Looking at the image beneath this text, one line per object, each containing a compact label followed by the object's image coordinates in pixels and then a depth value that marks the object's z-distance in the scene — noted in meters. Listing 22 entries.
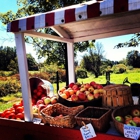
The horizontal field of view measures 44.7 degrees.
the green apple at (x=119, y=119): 1.61
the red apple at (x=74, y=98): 2.26
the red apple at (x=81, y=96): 2.29
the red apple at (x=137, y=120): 1.58
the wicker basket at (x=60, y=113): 1.79
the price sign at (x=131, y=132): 1.42
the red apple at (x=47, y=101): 2.44
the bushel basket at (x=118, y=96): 1.94
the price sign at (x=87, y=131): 1.61
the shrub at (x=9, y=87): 8.66
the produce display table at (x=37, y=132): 1.66
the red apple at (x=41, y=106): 2.25
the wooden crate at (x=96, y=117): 1.63
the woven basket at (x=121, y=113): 1.52
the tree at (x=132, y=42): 7.16
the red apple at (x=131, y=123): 1.55
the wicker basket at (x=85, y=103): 2.16
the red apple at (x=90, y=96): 2.26
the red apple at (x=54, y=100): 2.44
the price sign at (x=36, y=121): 2.01
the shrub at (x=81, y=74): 10.16
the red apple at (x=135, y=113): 1.75
